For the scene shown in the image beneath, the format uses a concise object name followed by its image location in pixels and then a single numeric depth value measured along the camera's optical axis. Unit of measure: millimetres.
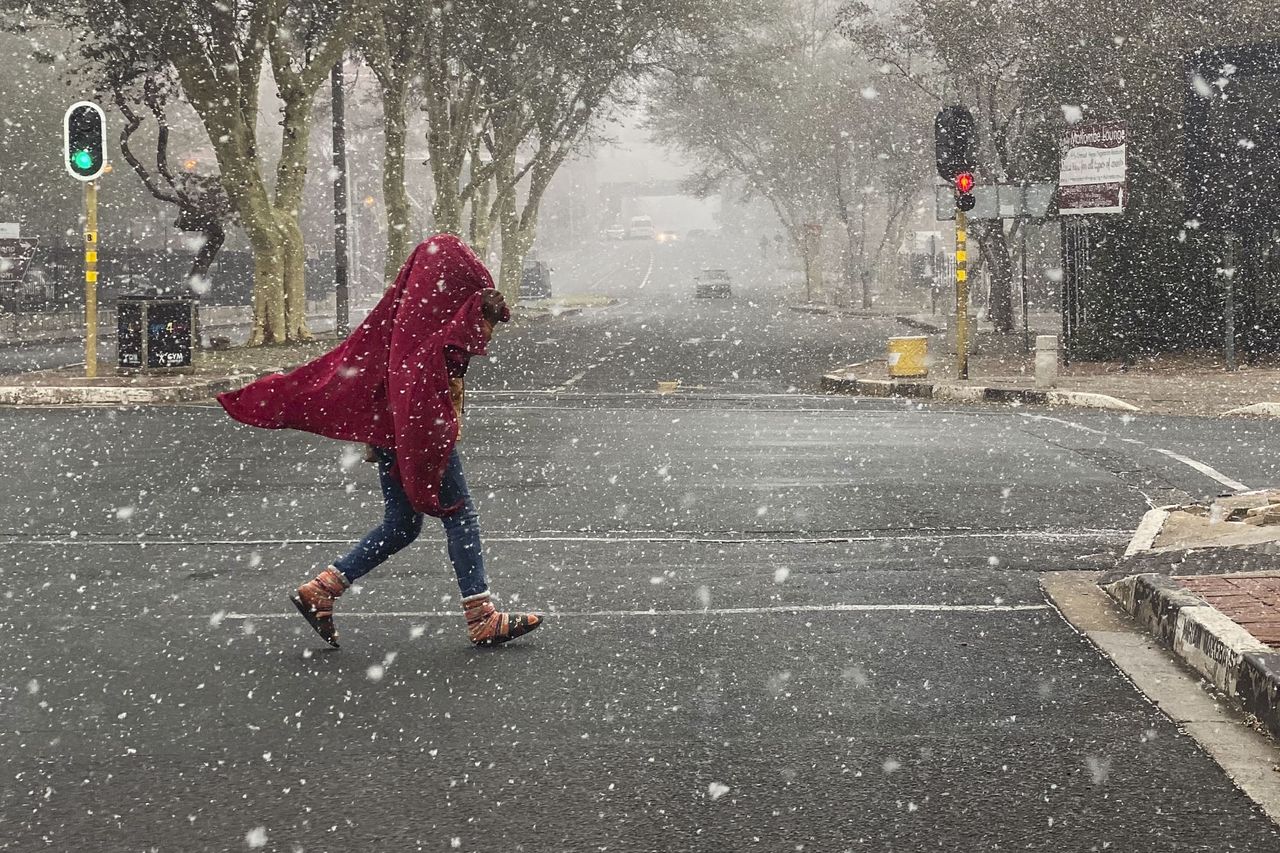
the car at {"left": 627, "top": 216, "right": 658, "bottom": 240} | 150250
